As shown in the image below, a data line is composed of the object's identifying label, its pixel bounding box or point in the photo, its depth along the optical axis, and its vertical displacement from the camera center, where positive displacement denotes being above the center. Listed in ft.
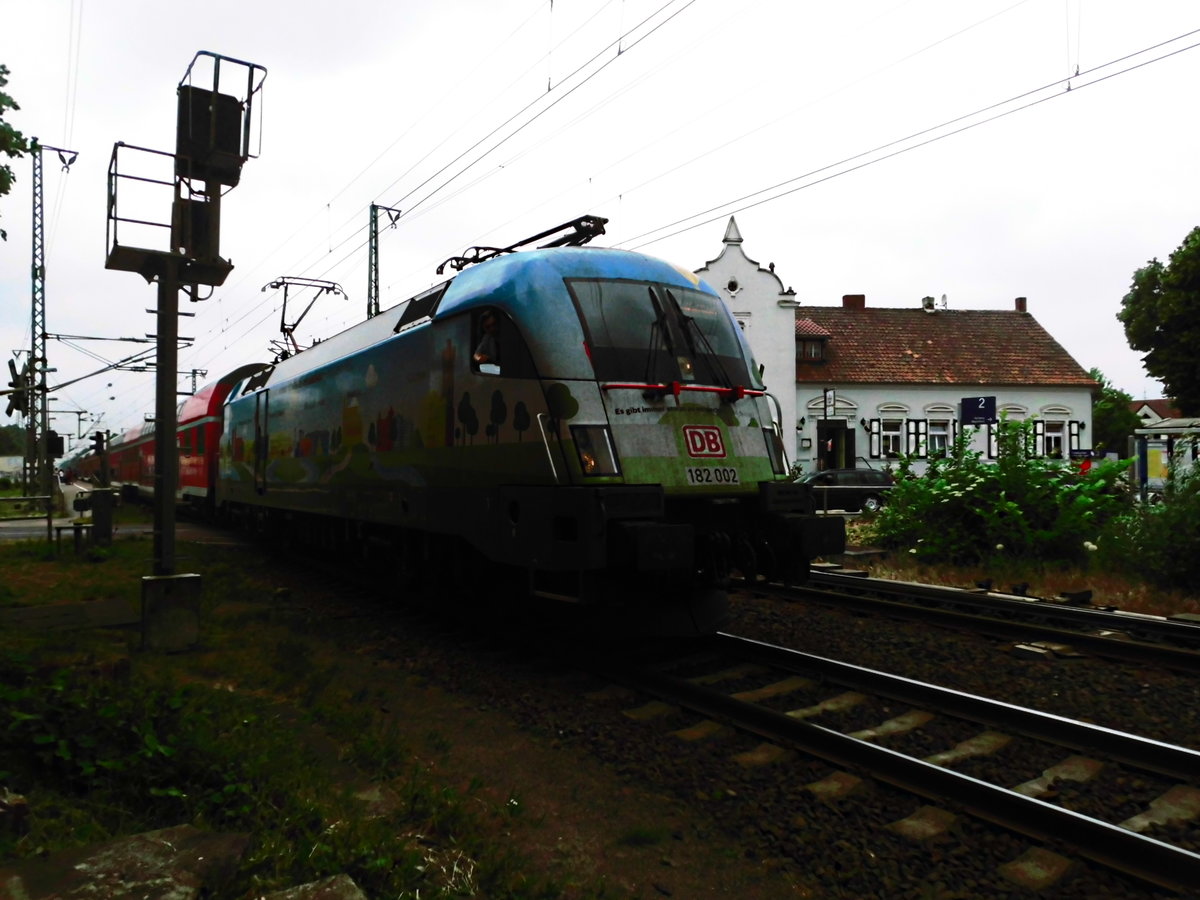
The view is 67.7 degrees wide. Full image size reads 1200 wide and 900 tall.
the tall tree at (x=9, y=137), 20.08 +7.36
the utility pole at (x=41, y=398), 83.44 +6.53
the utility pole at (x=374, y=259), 74.95 +17.47
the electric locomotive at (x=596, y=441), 19.89 +0.47
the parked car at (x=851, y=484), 85.25 -2.58
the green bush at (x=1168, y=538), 30.89 -2.83
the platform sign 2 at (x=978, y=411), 51.44 +2.77
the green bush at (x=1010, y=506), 36.96 -2.00
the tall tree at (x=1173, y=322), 101.91 +16.15
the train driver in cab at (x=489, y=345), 21.97 +2.86
